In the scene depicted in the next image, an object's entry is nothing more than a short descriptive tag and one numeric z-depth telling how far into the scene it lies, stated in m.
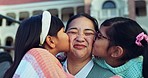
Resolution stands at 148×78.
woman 1.66
